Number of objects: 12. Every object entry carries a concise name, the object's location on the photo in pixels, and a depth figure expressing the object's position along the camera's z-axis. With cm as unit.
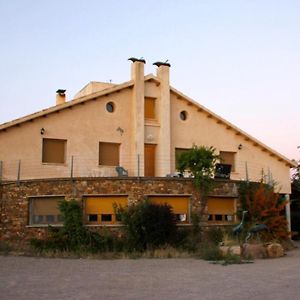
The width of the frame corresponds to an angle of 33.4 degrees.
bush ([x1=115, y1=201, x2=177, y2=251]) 1691
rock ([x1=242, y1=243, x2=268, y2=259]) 1578
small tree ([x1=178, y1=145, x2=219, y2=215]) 1881
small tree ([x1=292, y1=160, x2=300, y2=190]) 2985
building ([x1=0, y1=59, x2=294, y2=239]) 2064
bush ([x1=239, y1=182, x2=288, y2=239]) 1902
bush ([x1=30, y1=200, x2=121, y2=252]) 1708
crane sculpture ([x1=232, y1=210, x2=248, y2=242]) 1765
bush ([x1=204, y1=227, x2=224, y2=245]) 1841
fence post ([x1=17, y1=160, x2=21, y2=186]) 1876
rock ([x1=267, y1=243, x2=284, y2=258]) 1627
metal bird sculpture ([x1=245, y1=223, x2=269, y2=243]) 1714
